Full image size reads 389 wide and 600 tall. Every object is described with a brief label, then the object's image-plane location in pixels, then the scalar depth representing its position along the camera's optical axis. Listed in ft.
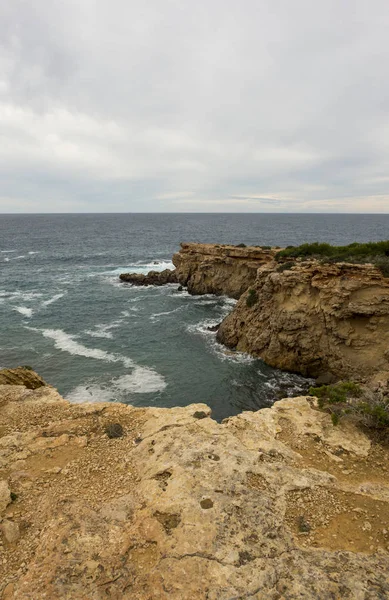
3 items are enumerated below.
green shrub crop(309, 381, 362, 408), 42.93
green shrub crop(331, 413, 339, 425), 39.51
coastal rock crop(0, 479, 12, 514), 28.24
